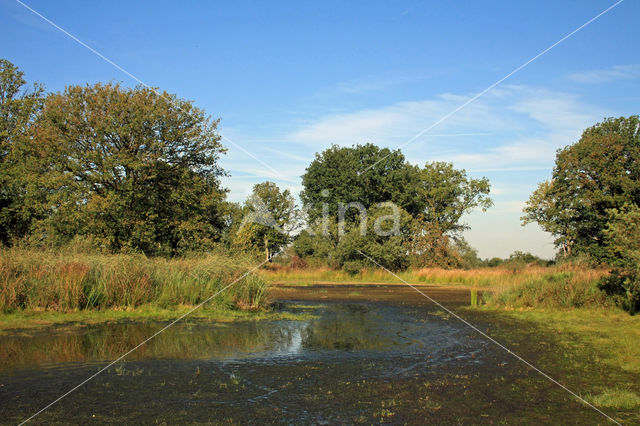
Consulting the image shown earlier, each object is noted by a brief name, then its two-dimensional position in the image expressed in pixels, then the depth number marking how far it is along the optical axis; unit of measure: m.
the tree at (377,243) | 44.88
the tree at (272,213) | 63.09
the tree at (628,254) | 16.06
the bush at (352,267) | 44.38
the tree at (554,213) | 46.75
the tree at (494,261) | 89.89
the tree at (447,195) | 58.78
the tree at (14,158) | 31.81
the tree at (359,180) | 58.41
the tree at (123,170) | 28.70
